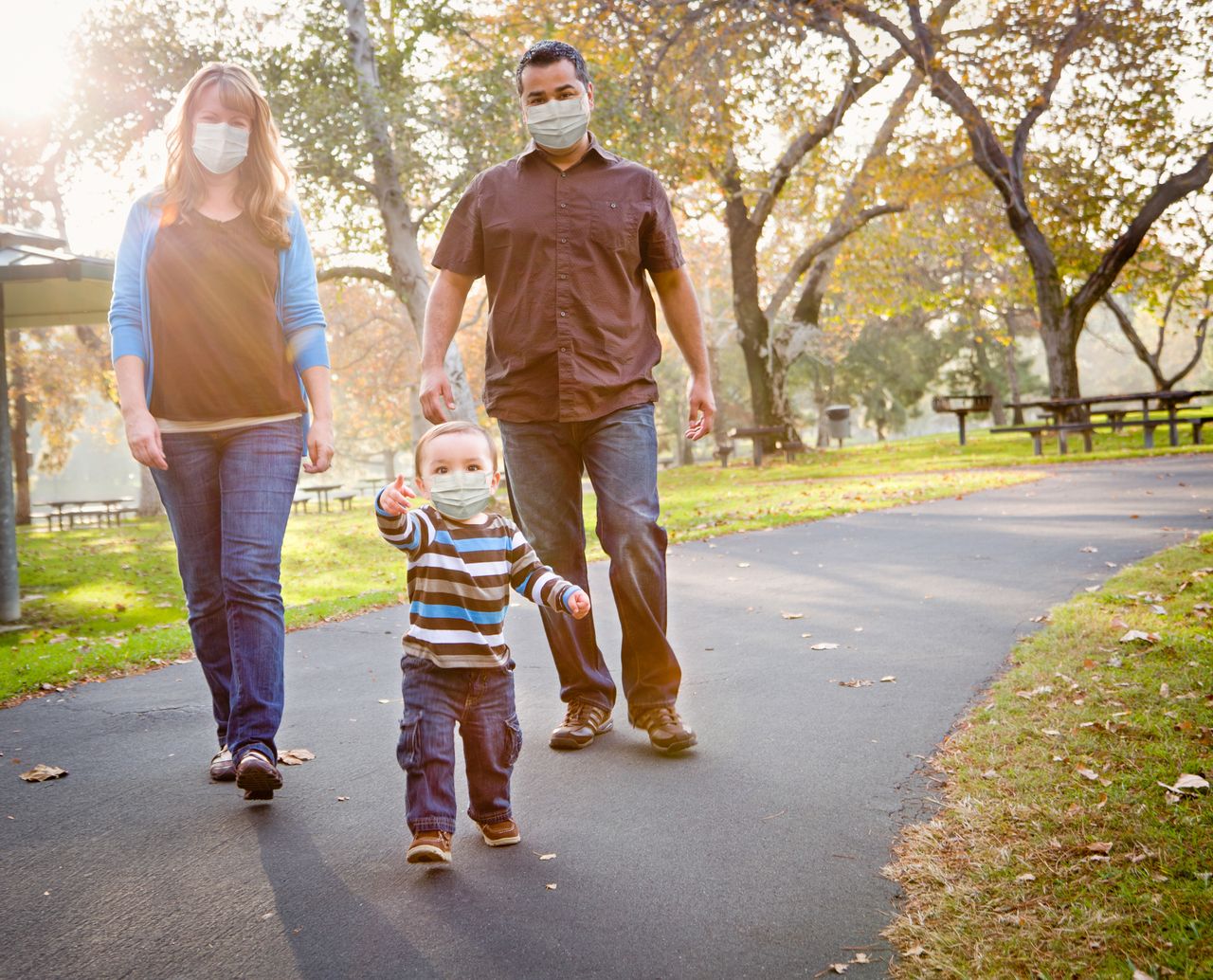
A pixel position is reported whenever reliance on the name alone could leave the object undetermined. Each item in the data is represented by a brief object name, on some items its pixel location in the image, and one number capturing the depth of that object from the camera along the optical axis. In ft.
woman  11.36
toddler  9.56
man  12.60
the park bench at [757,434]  74.74
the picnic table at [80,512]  91.97
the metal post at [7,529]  28.37
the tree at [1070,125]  60.75
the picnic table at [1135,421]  56.52
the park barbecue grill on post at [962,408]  77.82
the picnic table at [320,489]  92.45
